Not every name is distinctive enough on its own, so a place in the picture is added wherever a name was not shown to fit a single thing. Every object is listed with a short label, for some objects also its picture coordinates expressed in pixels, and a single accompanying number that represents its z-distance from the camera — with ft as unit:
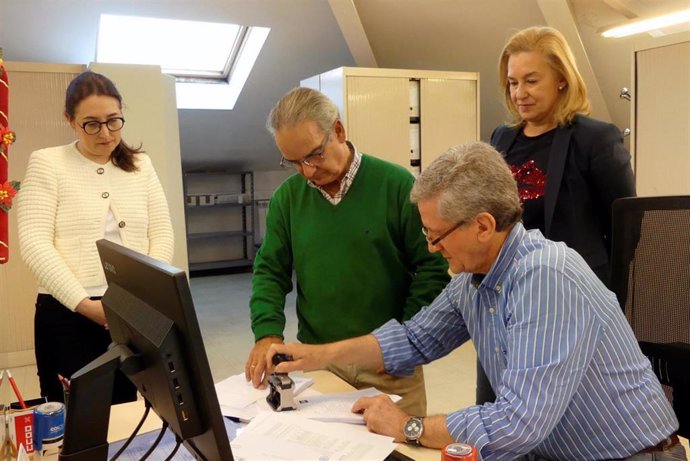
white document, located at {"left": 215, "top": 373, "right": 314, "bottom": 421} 4.43
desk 3.80
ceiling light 7.99
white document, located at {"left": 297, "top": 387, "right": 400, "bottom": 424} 4.23
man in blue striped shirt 3.48
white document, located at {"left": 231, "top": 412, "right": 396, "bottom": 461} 3.71
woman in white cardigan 5.89
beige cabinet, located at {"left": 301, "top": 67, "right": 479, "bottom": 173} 14.97
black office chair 4.50
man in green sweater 5.23
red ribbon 4.65
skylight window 16.93
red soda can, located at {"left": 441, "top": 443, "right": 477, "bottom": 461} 3.00
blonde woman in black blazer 5.62
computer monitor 2.64
